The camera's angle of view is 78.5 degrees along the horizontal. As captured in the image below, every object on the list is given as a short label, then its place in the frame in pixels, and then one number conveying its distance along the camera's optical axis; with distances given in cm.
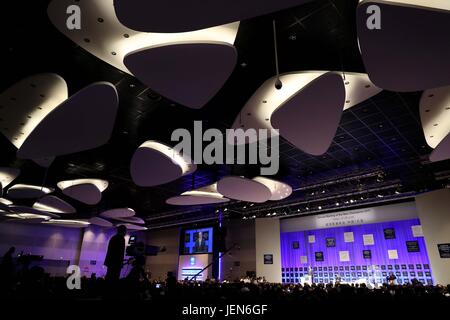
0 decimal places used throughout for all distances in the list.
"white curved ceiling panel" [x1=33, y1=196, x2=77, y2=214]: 1553
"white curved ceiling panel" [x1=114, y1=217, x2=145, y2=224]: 2273
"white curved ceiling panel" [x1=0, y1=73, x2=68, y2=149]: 675
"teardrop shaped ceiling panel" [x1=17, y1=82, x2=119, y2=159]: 626
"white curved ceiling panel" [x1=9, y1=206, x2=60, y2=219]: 1590
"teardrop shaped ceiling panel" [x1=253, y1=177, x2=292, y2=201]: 1283
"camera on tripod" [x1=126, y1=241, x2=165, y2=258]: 622
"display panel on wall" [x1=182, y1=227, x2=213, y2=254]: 2466
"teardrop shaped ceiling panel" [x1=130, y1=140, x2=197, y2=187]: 970
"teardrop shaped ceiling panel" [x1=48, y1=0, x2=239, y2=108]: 468
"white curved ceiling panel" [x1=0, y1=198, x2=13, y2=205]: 1664
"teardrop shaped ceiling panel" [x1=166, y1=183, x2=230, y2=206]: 1451
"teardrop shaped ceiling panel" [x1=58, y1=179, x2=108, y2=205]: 1326
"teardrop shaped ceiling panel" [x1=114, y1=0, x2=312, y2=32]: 372
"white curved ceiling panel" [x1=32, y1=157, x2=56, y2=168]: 1118
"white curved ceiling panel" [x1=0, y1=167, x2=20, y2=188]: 1178
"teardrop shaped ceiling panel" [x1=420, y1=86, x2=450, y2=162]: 713
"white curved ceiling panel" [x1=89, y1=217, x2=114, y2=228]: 2158
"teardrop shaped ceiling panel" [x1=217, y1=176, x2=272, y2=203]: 1096
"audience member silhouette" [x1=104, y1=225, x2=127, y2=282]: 476
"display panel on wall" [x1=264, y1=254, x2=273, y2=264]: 2071
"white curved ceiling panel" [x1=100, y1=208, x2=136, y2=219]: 1859
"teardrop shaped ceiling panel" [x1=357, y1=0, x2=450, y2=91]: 411
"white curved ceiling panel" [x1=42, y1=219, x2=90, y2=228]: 2308
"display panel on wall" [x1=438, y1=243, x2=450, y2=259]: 1365
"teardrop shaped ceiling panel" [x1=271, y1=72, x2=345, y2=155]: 588
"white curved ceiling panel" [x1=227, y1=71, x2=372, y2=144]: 649
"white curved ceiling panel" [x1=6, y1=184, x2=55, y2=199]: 1366
